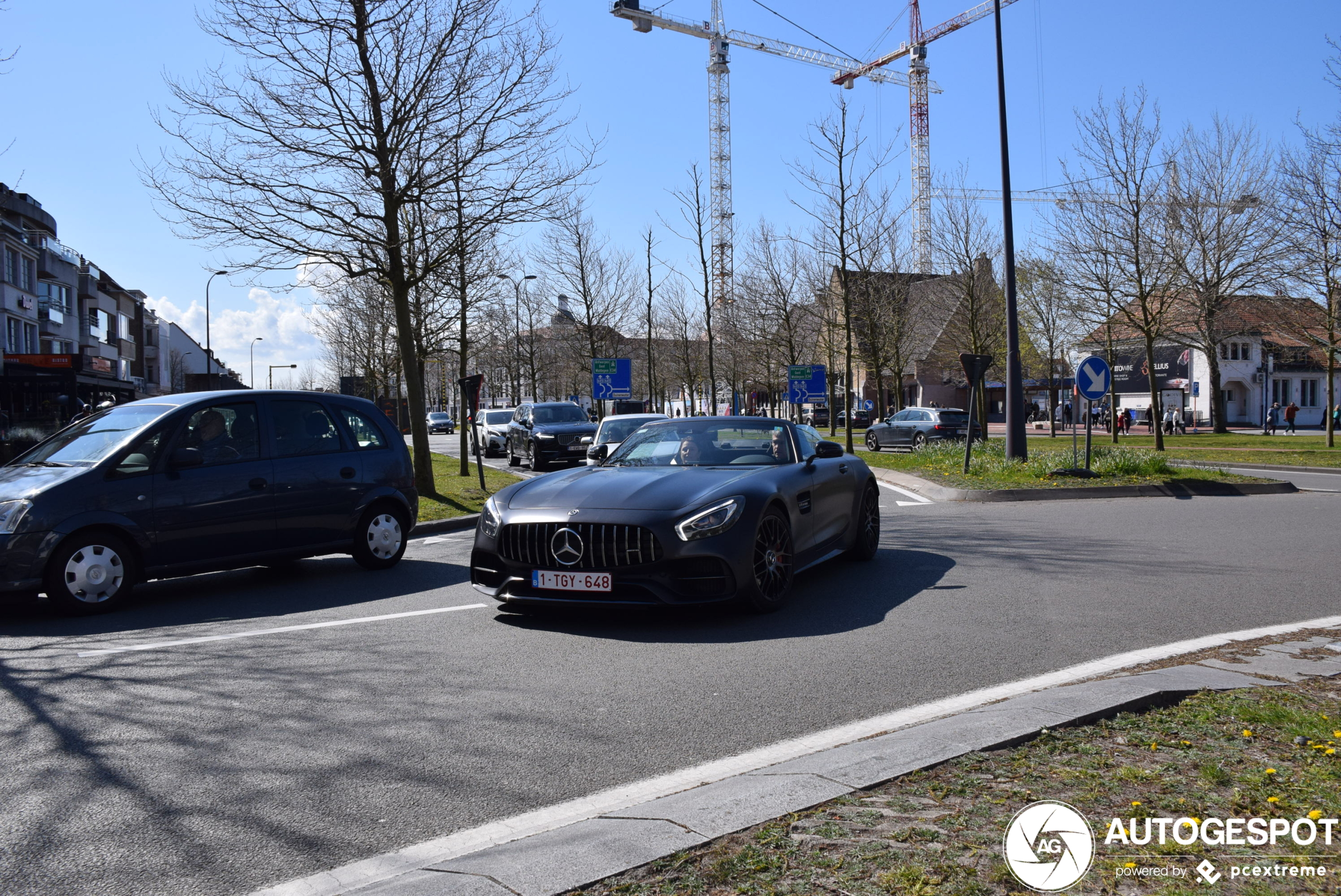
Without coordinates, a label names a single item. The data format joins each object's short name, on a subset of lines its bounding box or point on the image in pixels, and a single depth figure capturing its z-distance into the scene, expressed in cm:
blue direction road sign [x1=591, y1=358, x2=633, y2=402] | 3544
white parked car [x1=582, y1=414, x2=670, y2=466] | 2173
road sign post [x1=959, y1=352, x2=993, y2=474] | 1947
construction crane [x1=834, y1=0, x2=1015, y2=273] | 11525
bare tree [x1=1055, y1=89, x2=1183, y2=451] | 3216
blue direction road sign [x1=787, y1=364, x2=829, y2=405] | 3047
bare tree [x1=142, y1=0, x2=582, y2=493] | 1513
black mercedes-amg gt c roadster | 637
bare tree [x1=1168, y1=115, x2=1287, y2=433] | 3231
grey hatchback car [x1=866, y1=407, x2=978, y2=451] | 3322
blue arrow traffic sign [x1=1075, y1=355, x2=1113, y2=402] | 1689
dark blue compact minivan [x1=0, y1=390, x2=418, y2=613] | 721
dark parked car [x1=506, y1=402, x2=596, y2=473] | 2584
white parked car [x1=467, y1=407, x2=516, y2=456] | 3338
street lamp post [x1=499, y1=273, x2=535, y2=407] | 4434
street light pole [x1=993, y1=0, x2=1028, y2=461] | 1872
